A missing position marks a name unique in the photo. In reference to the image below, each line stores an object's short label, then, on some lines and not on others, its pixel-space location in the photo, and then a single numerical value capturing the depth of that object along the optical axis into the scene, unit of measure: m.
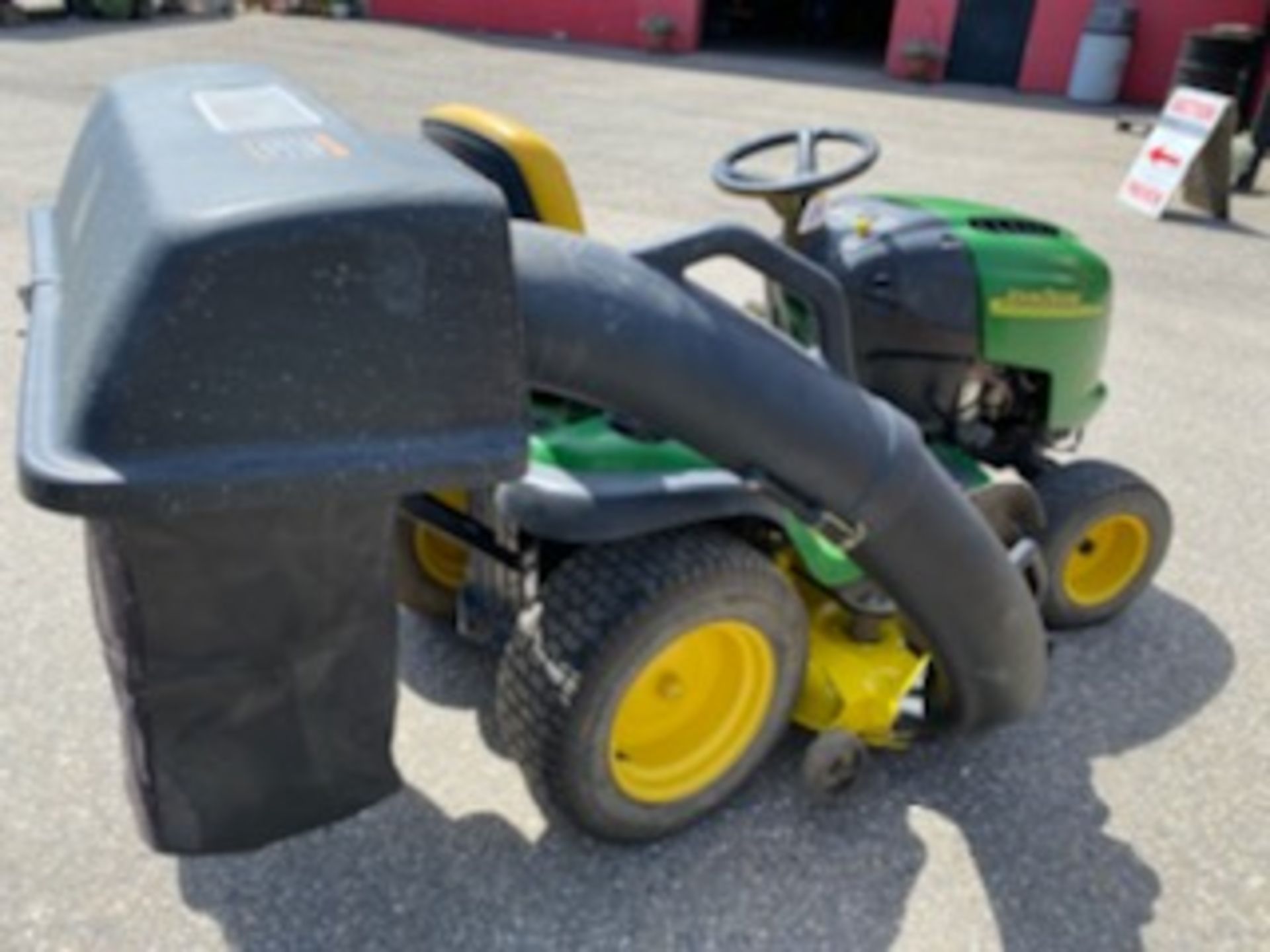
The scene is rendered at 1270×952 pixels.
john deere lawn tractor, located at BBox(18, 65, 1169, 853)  1.18
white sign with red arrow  7.52
